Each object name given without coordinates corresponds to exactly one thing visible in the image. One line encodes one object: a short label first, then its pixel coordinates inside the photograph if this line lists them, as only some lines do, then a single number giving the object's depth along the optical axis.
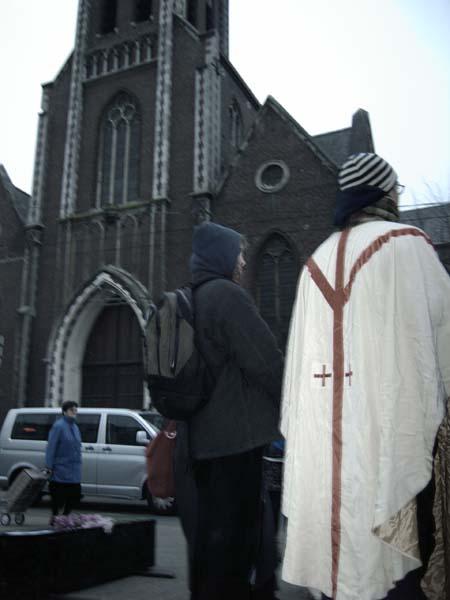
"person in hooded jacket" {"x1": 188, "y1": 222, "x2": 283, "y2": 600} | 2.49
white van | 11.26
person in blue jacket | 8.08
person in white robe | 1.95
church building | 18.36
